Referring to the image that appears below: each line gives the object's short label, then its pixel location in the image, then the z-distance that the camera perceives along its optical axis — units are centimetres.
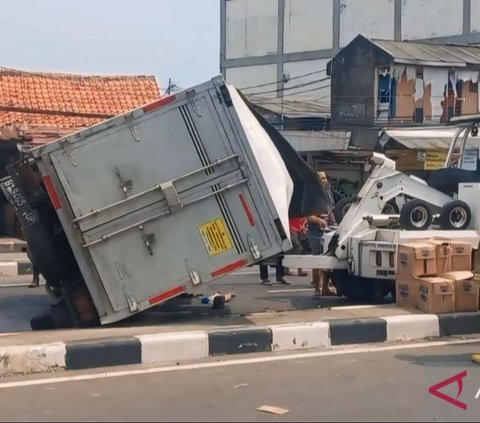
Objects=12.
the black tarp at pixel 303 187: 902
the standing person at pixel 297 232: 1065
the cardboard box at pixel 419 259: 873
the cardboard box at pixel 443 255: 888
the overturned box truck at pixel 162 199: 773
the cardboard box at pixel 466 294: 867
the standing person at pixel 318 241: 1064
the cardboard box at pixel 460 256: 906
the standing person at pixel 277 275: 1247
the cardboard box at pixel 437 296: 849
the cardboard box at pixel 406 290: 880
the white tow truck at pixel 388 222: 961
